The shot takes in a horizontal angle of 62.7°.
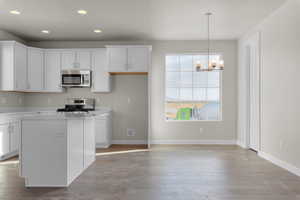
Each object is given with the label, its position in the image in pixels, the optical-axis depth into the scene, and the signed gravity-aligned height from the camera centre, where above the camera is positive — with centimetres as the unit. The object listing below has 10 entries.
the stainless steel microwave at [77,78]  602 +52
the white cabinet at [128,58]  594 +99
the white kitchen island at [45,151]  312 -66
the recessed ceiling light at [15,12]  445 +159
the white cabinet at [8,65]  529 +74
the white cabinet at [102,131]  579 -75
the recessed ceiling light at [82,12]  445 +159
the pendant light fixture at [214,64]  449 +65
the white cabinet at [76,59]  613 +100
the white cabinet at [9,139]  456 -77
